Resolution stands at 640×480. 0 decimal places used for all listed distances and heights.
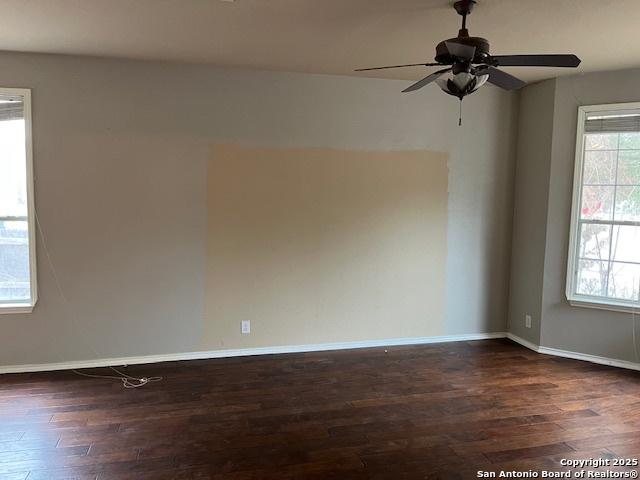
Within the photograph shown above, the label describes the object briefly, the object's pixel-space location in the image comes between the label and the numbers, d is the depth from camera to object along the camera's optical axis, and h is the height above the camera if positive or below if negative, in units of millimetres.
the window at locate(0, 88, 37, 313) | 3604 -48
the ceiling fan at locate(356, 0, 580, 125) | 2232 +779
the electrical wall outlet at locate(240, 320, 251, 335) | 4148 -1070
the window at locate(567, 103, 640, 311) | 3887 +74
